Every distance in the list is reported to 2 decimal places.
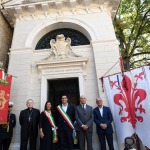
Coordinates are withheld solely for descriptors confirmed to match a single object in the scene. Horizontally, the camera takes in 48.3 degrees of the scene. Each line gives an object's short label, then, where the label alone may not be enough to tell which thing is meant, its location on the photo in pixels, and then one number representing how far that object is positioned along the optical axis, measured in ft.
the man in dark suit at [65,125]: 17.53
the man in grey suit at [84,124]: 17.26
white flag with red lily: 17.99
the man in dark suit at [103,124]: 17.51
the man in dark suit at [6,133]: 18.57
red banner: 19.24
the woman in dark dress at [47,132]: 17.76
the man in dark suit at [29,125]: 18.51
